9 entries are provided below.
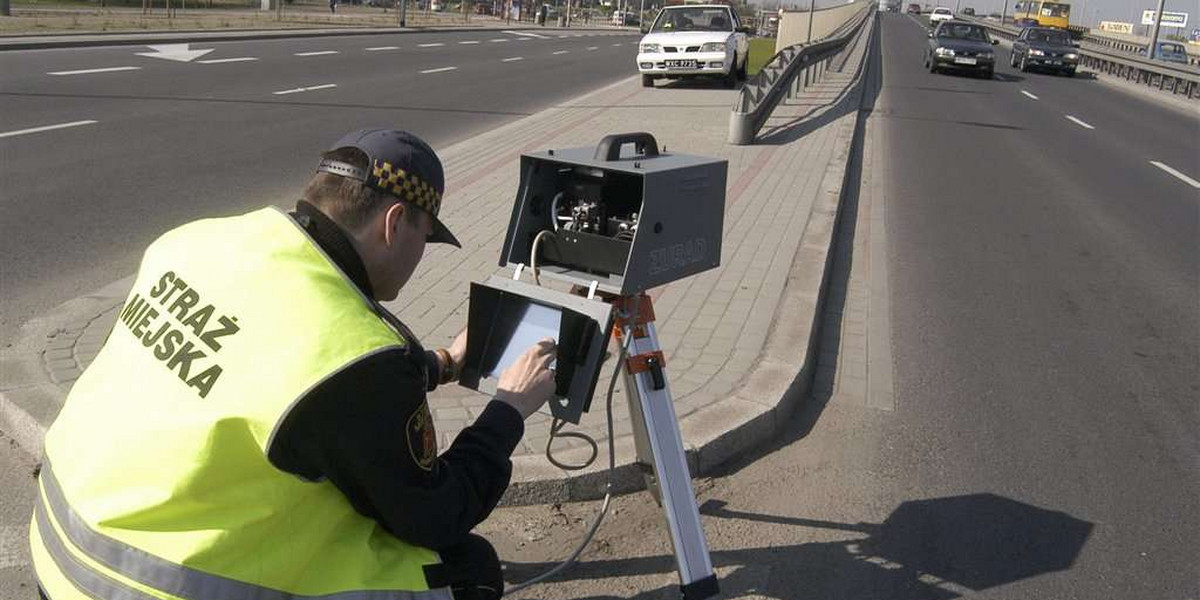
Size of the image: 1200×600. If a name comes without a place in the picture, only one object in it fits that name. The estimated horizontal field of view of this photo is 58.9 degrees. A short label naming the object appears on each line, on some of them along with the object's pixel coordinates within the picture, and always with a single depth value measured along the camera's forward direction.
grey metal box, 2.73
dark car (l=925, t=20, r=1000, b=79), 30.62
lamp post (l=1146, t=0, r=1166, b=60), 35.41
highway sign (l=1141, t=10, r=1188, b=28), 94.19
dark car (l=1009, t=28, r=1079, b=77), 34.41
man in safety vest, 1.77
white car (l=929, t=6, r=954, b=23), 83.87
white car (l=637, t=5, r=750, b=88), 22.58
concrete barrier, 37.97
